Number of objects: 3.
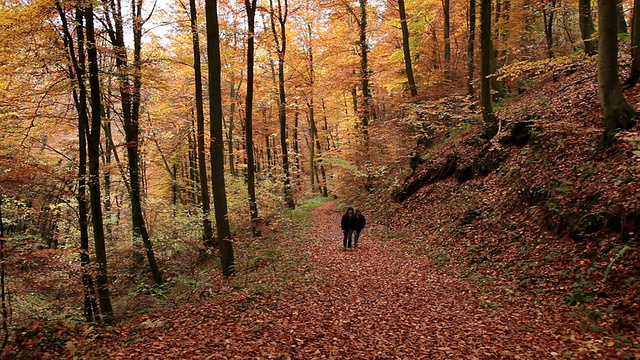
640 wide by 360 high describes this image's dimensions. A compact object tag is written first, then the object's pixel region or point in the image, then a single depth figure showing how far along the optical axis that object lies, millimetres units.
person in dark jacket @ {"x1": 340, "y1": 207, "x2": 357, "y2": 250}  11625
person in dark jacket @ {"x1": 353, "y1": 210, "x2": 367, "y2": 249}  11625
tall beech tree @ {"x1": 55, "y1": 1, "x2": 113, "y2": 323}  7574
